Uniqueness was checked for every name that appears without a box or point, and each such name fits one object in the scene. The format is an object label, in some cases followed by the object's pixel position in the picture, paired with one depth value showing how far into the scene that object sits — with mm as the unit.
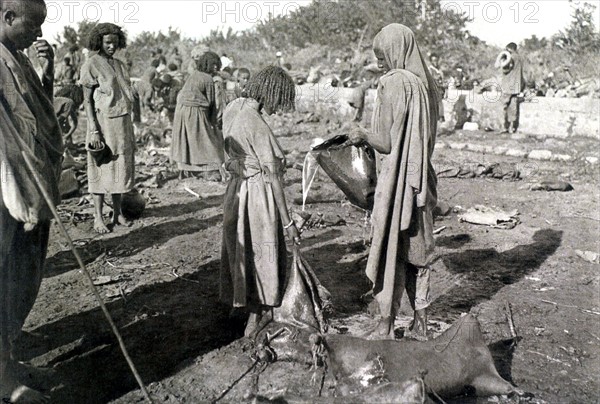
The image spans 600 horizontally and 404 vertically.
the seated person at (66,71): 14195
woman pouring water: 3777
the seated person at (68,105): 9812
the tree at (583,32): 19619
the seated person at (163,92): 13344
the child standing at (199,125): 8727
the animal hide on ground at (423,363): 3252
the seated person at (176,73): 16512
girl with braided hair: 3809
